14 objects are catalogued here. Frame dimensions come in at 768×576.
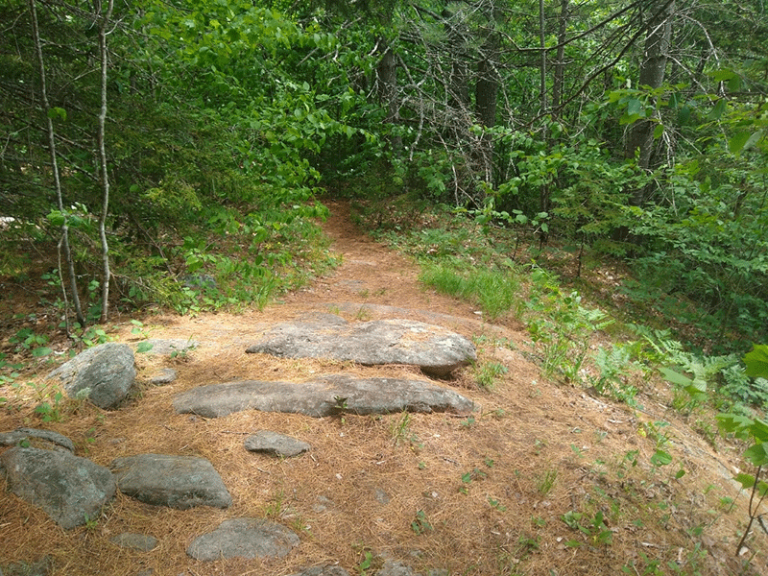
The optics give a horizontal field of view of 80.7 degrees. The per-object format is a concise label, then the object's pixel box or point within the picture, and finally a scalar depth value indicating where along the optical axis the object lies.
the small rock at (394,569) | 2.29
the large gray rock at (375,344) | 4.16
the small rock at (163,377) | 3.59
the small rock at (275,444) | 2.98
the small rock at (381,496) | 2.76
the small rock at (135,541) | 2.18
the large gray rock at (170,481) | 2.45
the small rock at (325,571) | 2.19
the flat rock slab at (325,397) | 3.37
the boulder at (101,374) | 3.21
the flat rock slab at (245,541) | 2.21
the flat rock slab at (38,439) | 2.51
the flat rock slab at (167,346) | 3.95
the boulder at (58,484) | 2.20
